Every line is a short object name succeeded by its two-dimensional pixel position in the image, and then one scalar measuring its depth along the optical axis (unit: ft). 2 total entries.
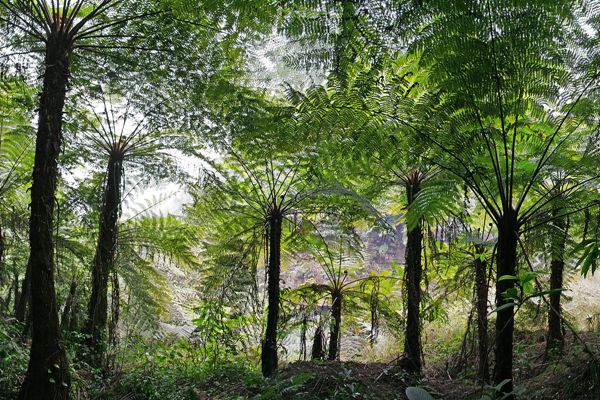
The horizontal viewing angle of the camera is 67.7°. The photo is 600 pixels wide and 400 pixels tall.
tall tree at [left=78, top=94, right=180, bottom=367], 12.54
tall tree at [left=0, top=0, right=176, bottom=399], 8.13
